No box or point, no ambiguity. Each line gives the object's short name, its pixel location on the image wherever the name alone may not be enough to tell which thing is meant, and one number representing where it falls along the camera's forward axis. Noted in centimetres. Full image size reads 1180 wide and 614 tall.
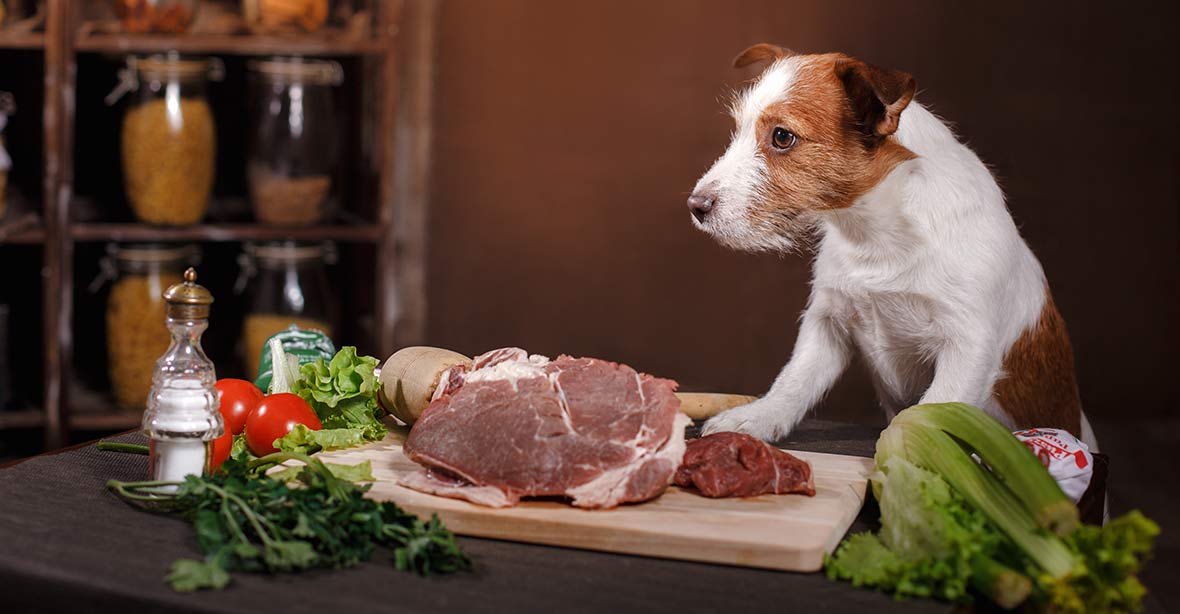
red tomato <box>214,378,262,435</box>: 169
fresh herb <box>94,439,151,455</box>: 162
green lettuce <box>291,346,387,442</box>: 173
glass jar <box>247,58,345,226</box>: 293
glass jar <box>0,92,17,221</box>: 278
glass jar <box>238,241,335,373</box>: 289
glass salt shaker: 135
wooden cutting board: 125
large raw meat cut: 135
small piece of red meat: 140
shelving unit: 284
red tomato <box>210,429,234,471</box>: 154
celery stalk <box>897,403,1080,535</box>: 118
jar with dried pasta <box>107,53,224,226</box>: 284
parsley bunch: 117
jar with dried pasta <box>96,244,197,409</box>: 288
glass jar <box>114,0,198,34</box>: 287
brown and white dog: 159
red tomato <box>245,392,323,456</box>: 161
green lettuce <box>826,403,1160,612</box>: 113
